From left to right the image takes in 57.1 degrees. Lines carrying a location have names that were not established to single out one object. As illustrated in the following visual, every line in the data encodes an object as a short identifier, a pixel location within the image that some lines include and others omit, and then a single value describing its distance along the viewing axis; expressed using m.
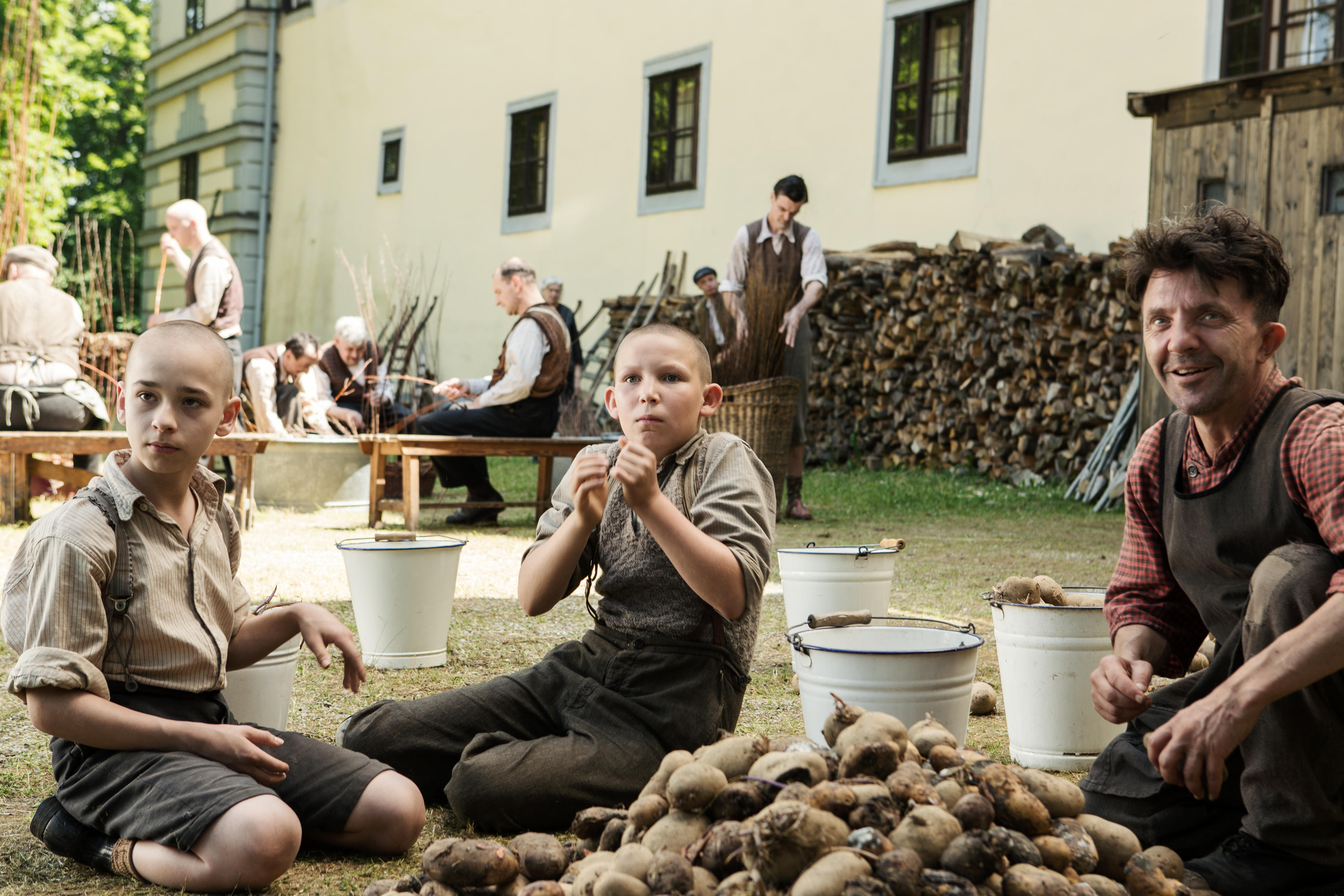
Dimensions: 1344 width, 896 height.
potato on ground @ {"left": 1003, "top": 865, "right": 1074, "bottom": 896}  1.63
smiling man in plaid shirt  1.85
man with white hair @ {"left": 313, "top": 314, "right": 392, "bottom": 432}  8.55
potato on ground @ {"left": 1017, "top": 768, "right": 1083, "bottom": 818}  1.83
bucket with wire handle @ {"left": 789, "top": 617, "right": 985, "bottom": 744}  2.29
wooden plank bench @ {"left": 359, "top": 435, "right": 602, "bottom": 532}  6.69
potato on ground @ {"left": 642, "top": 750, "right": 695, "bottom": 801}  1.91
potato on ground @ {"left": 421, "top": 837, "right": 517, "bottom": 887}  1.85
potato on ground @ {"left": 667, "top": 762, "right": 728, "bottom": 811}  1.80
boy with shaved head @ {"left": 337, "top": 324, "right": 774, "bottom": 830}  2.34
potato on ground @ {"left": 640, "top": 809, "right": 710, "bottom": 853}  1.77
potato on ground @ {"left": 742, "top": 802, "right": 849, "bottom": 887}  1.62
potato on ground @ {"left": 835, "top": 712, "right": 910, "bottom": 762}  1.87
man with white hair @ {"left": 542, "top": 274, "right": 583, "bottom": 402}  11.59
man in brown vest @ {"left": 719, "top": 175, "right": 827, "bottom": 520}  7.29
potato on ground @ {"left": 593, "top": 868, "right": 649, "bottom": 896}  1.66
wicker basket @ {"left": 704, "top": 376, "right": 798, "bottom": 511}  6.92
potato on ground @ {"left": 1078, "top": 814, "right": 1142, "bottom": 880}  1.83
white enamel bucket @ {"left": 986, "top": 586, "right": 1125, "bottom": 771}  2.74
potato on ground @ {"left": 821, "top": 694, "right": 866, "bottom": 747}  2.01
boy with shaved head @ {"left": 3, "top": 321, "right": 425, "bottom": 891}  1.98
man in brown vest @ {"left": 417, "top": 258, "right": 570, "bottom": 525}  6.92
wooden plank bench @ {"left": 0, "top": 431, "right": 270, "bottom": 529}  6.46
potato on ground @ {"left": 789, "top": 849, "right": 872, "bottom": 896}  1.56
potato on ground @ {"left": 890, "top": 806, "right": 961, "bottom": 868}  1.65
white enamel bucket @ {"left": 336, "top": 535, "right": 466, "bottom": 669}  3.59
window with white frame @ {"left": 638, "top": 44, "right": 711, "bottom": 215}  12.91
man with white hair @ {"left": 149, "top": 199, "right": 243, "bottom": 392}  7.09
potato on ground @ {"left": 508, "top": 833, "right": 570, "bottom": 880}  1.92
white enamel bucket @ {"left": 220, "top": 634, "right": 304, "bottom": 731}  2.56
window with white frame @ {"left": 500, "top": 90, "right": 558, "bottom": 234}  14.82
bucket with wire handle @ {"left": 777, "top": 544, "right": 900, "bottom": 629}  3.58
